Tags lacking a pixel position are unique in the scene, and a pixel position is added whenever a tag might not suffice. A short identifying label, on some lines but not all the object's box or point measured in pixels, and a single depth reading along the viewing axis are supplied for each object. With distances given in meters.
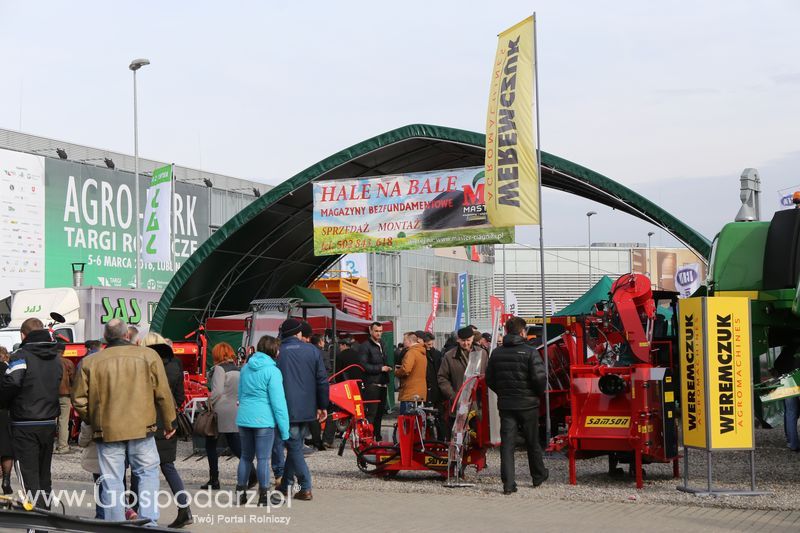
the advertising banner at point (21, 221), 40.31
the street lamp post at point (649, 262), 98.22
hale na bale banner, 20.56
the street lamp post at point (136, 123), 33.19
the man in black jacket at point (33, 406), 9.52
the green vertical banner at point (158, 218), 29.27
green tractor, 12.96
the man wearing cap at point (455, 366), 13.48
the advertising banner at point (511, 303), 44.03
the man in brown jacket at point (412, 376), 15.15
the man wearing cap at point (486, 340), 15.87
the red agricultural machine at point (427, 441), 12.13
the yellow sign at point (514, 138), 14.43
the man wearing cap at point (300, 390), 10.87
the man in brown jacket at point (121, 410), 8.32
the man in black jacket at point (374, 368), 17.34
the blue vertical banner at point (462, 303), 33.49
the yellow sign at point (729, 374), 11.09
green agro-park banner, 42.72
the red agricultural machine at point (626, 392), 11.77
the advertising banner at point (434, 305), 31.88
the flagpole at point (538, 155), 13.70
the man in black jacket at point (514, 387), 11.49
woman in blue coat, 10.36
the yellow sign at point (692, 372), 11.17
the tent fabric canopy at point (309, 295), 26.11
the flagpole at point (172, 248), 48.68
